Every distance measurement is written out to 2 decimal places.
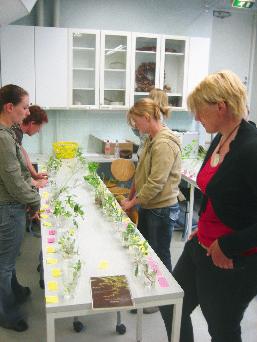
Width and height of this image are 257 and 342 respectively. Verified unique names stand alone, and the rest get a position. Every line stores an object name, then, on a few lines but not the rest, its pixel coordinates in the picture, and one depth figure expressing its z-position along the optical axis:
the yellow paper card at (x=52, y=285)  1.46
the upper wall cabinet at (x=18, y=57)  4.11
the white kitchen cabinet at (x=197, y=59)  4.62
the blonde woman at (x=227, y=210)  1.27
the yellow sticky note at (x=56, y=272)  1.57
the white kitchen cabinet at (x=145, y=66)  4.55
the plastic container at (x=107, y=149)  4.57
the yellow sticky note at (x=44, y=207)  2.34
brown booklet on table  1.37
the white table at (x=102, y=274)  1.37
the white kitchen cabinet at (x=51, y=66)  4.20
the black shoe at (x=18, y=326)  2.34
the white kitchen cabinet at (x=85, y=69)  4.37
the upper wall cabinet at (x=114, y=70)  4.43
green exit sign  3.87
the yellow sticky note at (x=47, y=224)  2.09
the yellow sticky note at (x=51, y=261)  1.68
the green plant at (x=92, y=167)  3.07
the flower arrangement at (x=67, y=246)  1.73
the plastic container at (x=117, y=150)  4.55
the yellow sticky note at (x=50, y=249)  1.80
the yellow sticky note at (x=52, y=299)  1.37
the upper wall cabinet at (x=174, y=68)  4.59
